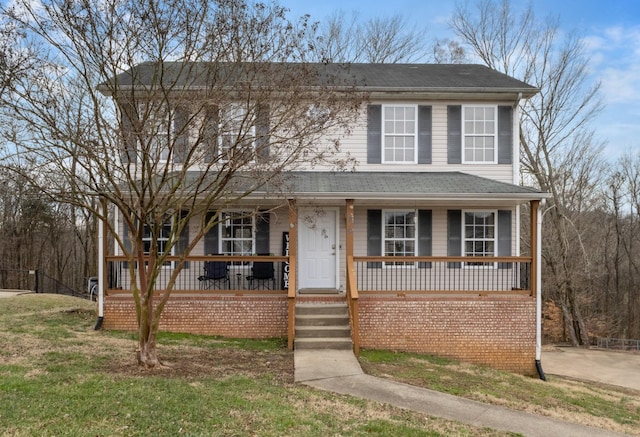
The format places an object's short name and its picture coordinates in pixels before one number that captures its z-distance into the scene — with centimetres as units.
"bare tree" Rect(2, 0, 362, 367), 667
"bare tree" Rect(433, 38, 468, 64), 2322
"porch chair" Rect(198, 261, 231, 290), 1107
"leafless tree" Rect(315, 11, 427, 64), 2356
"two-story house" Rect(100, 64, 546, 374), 1009
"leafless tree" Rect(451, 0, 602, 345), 2067
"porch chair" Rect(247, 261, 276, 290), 1111
